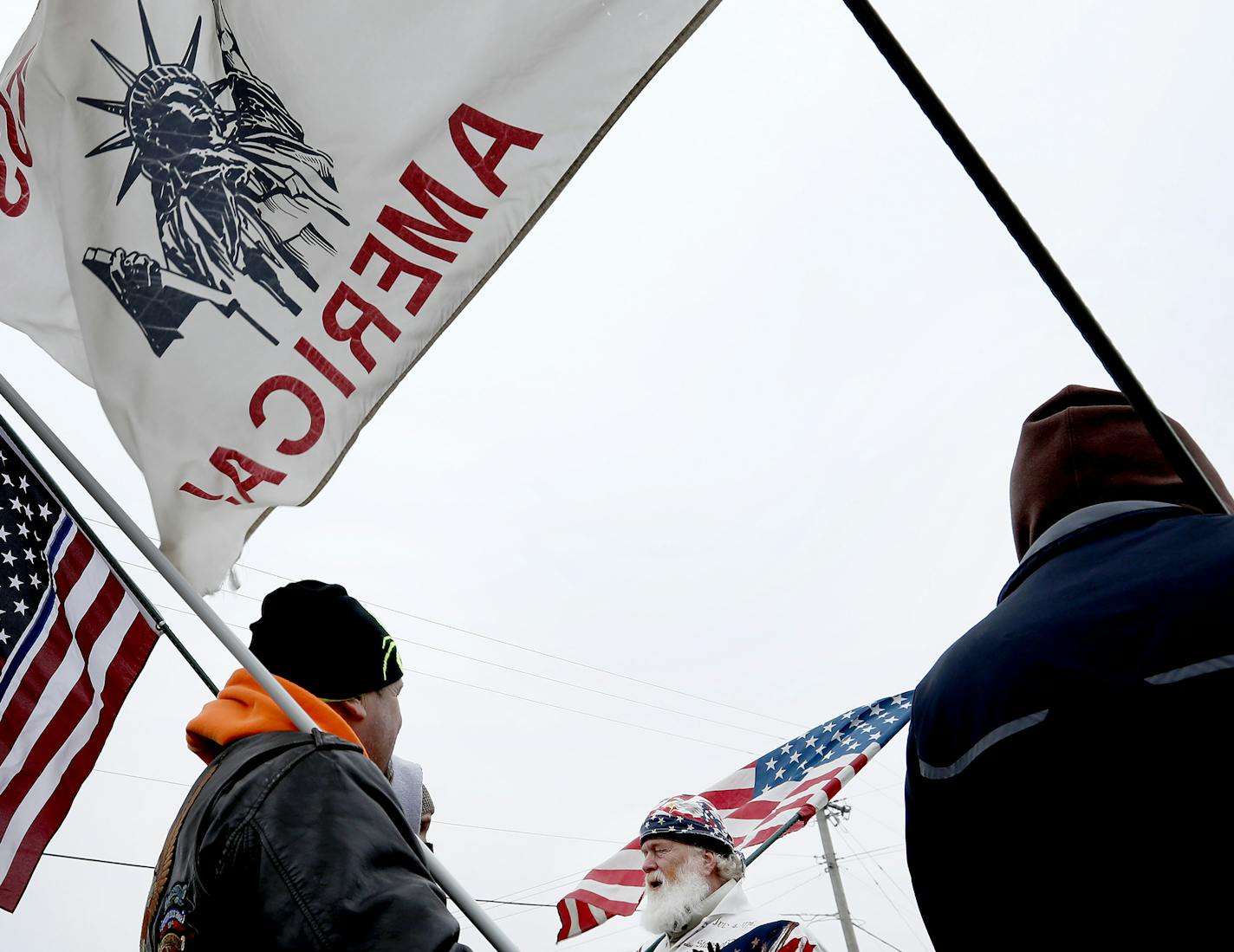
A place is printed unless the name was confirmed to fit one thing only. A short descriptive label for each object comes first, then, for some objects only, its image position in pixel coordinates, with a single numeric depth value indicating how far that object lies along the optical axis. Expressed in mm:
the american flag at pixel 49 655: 2814
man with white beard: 4730
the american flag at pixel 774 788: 7148
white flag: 2055
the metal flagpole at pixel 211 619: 1873
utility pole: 16688
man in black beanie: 1486
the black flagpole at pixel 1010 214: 1348
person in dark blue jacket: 1168
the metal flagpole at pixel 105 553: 2778
